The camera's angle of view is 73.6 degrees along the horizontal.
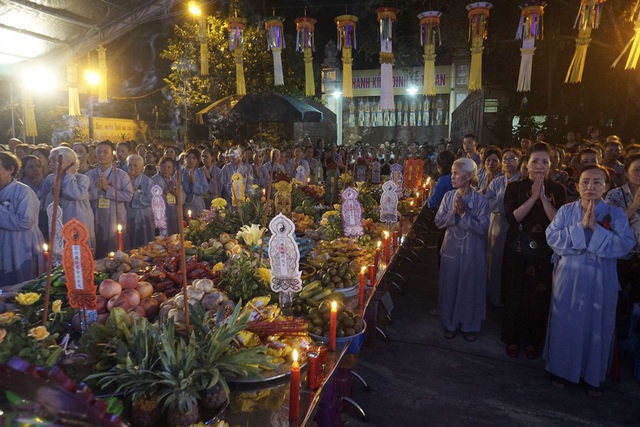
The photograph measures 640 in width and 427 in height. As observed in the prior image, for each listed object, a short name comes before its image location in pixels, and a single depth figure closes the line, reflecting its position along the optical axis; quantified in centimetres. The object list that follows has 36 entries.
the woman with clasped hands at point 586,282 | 344
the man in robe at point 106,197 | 557
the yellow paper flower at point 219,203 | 470
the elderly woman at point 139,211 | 618
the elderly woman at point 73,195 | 504
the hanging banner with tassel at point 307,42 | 822
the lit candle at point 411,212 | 640
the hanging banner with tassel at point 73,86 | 1153
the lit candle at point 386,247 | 426
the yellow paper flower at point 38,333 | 186
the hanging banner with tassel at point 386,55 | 753
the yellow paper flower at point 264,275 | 301
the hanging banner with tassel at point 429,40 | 737
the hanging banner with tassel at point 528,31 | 712
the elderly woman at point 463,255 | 449
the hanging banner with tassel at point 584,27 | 695
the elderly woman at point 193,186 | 722
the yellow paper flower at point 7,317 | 212
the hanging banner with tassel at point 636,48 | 595
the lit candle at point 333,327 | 230
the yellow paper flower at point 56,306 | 229
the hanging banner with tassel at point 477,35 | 709
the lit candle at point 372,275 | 352
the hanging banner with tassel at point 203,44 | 852
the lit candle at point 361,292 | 305
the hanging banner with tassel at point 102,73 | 1174
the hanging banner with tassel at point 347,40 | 804
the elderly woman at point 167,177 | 649
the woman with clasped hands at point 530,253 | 407
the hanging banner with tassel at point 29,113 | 1179
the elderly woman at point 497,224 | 534
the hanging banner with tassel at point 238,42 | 817
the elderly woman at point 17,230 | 402
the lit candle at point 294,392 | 173
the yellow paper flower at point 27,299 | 234
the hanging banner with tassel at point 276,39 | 830
